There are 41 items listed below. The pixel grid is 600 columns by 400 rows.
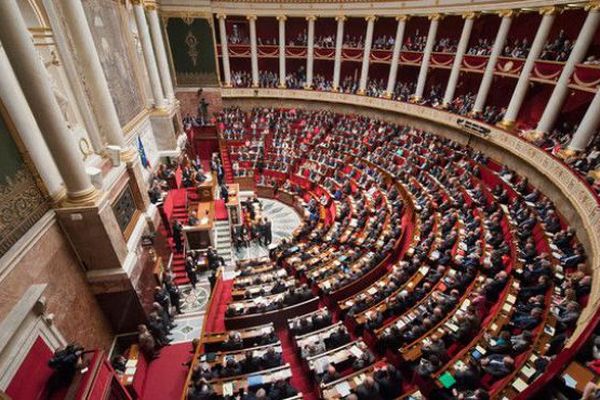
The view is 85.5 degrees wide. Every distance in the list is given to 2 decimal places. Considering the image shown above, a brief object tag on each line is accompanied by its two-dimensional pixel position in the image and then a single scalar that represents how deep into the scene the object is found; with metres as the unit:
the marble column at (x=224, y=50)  21.72
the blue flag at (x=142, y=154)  13.61
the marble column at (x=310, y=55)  22.01
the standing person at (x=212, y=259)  12.07
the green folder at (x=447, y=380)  6.00
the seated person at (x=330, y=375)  6.70
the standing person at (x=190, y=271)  11.38
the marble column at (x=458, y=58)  16.27
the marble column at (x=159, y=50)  15.54
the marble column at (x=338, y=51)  21.20
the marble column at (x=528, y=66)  12.82
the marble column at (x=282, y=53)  22.36
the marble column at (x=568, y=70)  11.36
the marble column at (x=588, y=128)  10.84
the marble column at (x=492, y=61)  14.48
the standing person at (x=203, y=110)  22.36
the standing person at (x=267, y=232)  14.07
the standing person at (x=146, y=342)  8.23
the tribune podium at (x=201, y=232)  12.99
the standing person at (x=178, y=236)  12.14
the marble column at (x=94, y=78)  8.12
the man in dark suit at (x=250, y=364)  7.28
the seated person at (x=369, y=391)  6.12
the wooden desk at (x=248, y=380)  6.79
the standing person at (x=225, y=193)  15.15
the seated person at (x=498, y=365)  5.89
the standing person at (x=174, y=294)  10.20
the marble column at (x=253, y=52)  22.20
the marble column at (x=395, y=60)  19.47
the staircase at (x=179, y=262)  12.09
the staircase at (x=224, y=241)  13.76
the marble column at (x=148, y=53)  14.18
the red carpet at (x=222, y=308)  9.04
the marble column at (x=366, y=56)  20.47
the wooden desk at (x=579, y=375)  4.53
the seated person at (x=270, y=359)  7.29
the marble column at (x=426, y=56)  17.80
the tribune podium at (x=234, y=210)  14.65
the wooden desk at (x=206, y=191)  14.95
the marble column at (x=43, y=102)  5.75
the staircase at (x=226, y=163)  18.75
